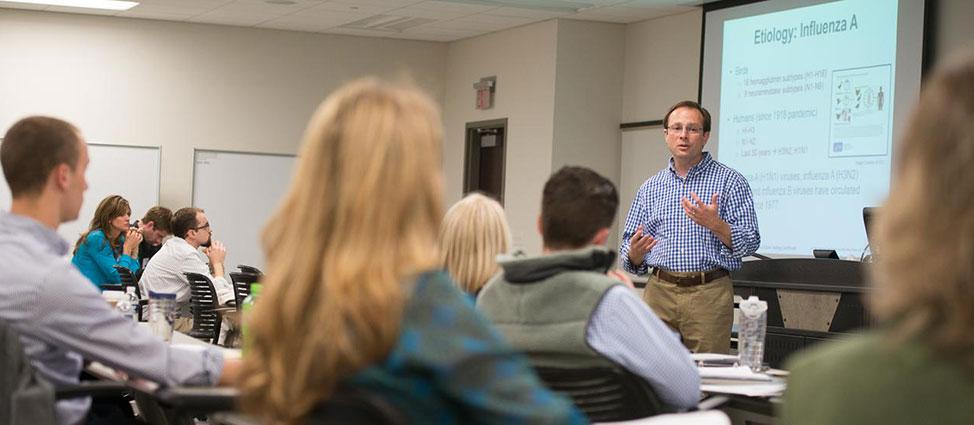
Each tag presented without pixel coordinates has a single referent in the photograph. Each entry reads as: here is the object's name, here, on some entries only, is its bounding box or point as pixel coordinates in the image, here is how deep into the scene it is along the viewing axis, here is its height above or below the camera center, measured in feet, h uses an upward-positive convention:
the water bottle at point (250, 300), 9.12 -1.09
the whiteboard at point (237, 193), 39.29 -0.78
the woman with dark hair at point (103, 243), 26.89 -1.77
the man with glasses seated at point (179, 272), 23.42 -2.05
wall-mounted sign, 38.88 +2.86
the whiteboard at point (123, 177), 37.91 -0.39
